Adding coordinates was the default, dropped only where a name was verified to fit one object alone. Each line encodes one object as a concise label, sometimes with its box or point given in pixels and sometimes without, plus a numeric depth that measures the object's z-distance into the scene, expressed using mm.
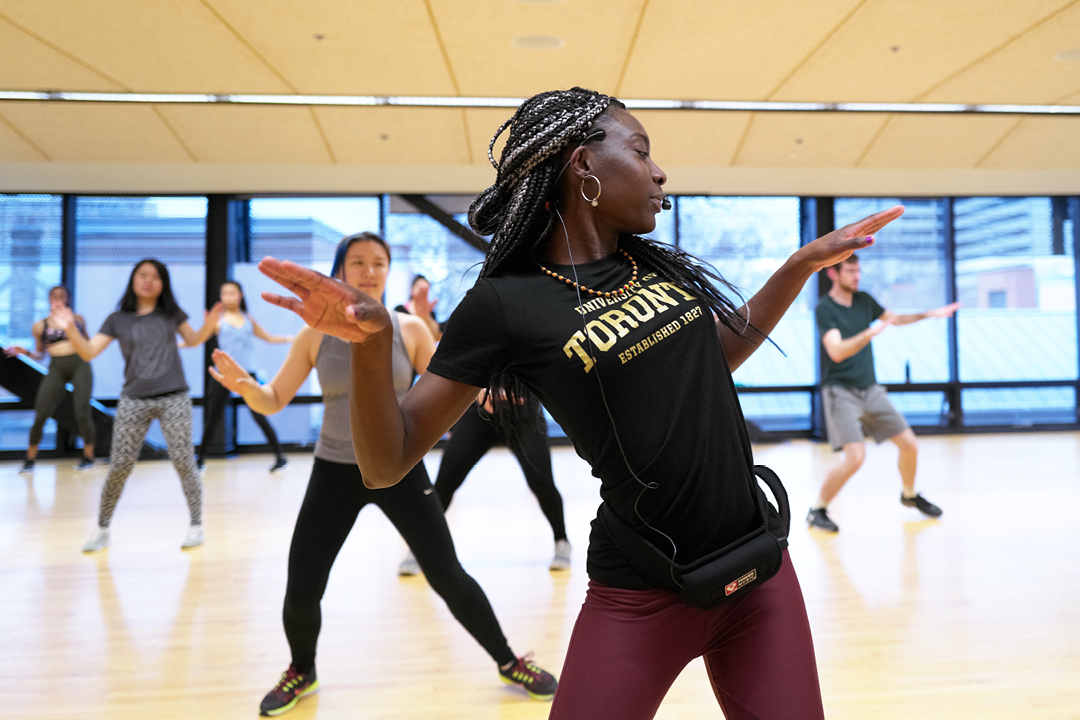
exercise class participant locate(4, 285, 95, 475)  7309
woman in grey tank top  2357
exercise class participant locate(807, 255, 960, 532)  4586
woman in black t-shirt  1115
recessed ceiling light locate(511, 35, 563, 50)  5699
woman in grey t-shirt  4297
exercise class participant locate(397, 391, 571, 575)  3707
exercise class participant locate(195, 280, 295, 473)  7020
